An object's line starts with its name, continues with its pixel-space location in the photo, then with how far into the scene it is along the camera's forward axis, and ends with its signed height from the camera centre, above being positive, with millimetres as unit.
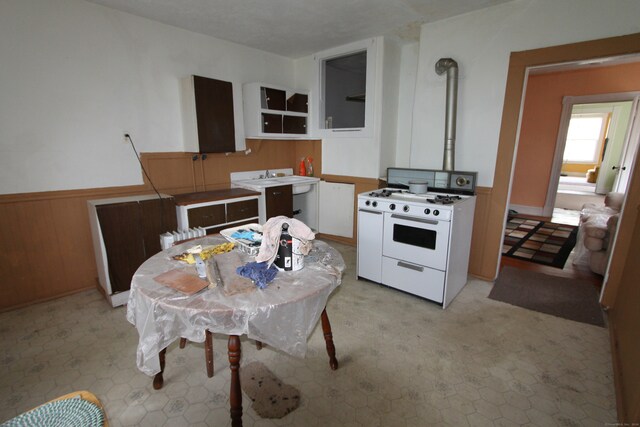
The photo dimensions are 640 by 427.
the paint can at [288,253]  1551 -507
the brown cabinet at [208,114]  3146 +411
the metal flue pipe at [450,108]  3021 +470
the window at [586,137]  10008 +669
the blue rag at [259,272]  1425 -573
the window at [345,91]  3654 +823
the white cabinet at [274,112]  3752 +535
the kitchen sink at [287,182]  3824 -376
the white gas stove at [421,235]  2582 -718
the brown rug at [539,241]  3879 -1221
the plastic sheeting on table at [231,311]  1271 -680
